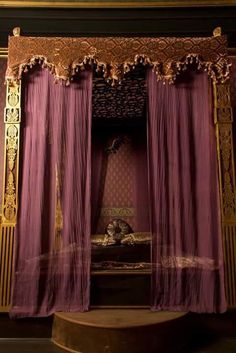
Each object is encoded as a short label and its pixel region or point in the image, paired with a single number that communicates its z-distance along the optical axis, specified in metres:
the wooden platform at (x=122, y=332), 2.74
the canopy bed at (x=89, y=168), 3.24
